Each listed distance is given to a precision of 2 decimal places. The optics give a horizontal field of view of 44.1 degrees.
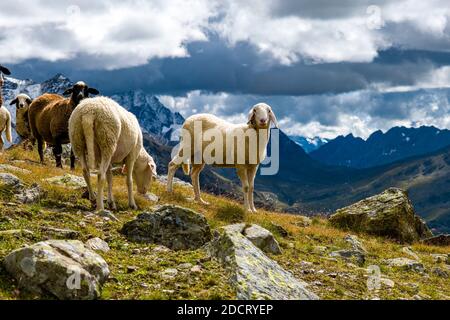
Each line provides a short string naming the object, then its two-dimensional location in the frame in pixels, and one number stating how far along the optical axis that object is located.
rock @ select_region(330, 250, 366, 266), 17.03
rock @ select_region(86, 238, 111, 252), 12.24
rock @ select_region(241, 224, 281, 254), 14.77
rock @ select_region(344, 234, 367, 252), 20.10
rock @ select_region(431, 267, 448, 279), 17.49
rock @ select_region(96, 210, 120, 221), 15.67
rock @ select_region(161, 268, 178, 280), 10.64
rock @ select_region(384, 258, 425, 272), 17.59
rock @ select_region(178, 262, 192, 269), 11.30
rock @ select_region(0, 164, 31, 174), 21.24
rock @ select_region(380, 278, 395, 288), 13.34
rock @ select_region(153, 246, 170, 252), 13.05
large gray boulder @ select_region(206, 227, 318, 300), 9.66
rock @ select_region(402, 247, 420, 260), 21.27
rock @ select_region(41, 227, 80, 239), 12.21
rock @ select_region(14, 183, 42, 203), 15.89
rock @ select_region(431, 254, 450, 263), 21.22
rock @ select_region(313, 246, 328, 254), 17.57
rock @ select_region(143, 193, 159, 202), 22.04
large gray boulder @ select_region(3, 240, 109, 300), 8.88
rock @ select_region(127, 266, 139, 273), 10.91
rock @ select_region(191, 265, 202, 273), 10.84
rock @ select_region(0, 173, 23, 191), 16.42
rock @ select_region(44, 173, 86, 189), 20.33
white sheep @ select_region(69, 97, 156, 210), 16.69
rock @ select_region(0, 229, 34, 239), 11.32
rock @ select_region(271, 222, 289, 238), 19.55
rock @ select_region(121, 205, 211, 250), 14.04
